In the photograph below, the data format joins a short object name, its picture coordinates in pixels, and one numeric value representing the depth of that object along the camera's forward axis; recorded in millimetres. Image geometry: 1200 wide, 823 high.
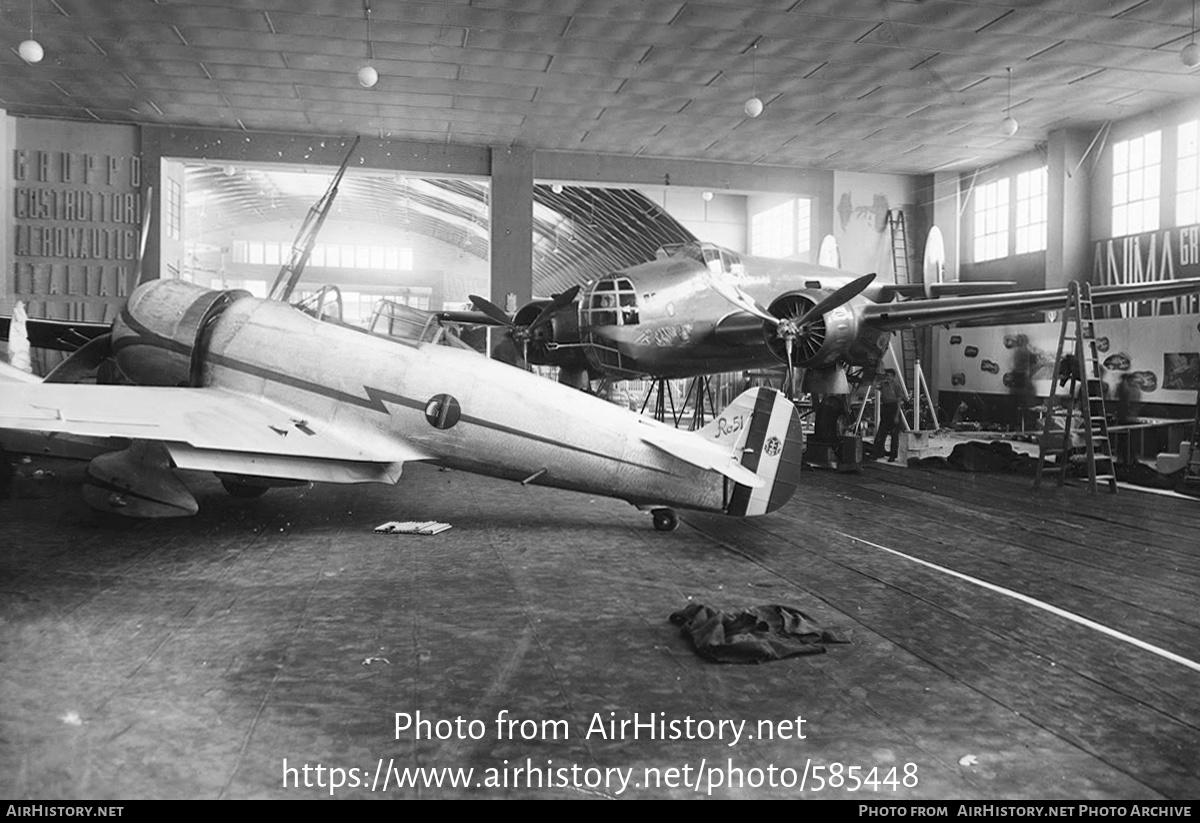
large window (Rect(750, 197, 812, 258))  23812
